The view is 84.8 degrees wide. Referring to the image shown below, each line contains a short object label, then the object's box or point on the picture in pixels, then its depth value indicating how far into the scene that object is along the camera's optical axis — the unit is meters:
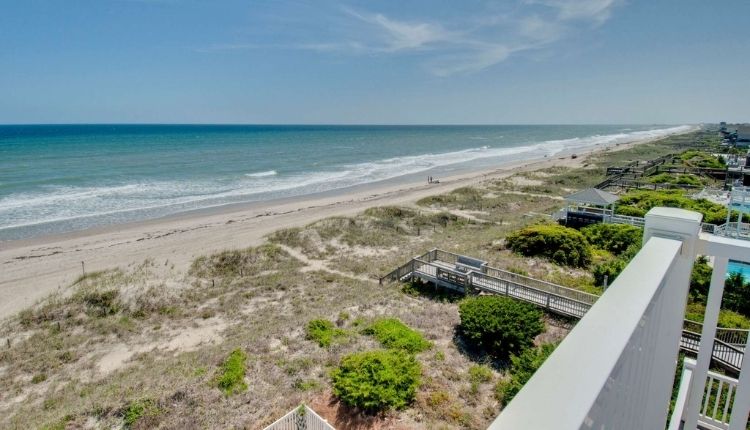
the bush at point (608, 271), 14.74
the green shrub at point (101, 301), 14.70
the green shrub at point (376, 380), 8.56
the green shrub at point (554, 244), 17.91
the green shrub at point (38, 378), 10.92
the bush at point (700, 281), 13.05
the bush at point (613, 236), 19.23
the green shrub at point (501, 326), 10.73
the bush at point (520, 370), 8.40
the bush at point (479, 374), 9.75
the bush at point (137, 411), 8.70
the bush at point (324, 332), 11.54
